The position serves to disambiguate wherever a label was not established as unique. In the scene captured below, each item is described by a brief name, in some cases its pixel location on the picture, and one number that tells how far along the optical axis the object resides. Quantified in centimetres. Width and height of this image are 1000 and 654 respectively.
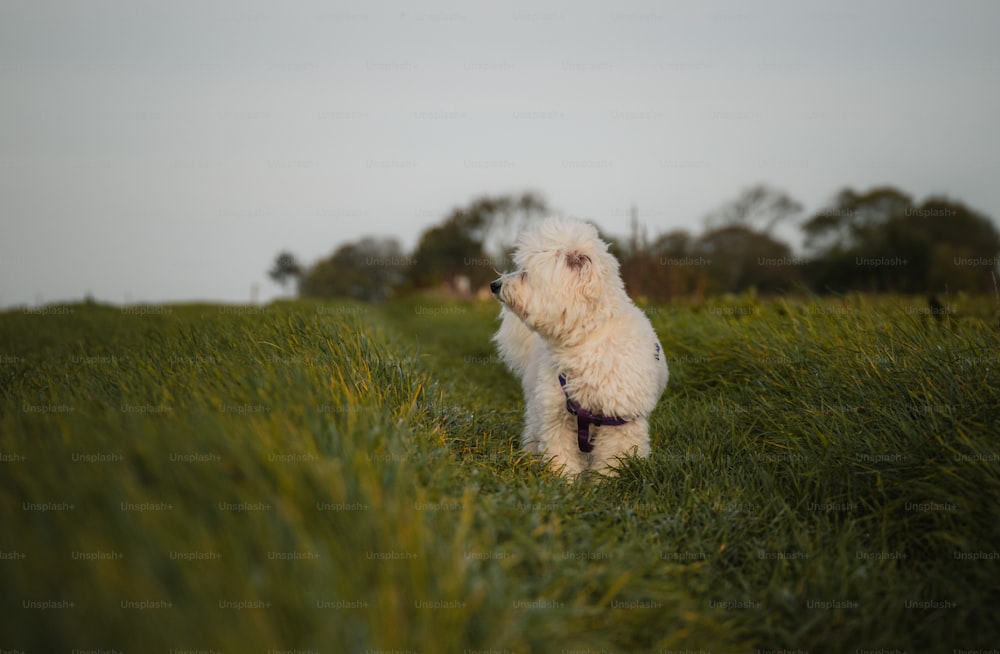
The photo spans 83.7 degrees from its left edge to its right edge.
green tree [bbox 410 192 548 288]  4941
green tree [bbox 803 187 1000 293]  3512
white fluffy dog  415
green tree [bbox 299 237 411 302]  5306
